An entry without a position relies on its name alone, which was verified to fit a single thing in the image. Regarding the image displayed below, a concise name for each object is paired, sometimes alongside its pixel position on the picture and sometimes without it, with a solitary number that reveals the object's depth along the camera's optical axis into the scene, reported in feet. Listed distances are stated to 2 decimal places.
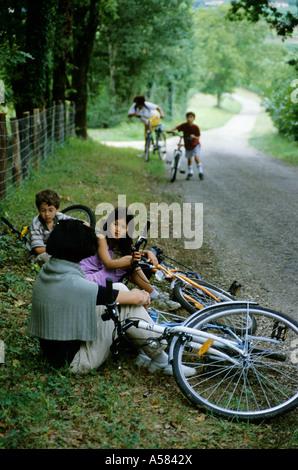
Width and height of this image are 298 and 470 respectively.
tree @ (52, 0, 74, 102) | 44.80
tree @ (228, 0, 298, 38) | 50.34
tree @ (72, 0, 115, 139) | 54.19
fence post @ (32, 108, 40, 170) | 34.30
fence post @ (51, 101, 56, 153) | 42.15
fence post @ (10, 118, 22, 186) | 27.78
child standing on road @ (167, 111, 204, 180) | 43.57
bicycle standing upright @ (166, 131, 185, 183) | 42.19
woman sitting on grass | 11.55
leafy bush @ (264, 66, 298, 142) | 56.87
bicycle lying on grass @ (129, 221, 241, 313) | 16.48
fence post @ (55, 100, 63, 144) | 46.09
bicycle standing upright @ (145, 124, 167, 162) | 51.37
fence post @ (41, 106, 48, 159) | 37.99
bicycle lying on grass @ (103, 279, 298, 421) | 11.82
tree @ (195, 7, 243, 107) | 207.82
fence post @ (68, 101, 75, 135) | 55.76
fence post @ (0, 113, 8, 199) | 24.38
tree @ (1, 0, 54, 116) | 36.91
